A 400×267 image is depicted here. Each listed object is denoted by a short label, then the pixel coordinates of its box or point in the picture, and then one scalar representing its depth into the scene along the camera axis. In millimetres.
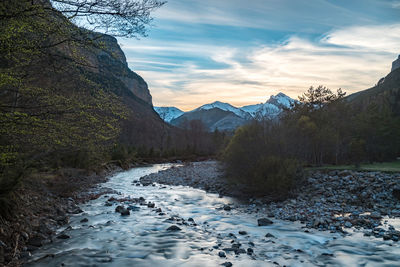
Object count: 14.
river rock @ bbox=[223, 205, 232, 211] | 11758
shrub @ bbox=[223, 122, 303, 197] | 13742
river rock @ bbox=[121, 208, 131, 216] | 10653
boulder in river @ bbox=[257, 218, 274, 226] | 9512
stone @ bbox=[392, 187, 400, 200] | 11718
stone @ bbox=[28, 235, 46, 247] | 6770
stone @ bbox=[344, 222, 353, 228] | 8986
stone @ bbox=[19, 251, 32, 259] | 6079
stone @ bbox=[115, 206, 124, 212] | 11120
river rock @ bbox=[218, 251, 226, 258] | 6567
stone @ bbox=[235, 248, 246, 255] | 6801
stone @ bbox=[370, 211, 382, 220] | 9742
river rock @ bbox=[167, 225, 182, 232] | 8797
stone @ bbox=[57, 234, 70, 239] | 7559
